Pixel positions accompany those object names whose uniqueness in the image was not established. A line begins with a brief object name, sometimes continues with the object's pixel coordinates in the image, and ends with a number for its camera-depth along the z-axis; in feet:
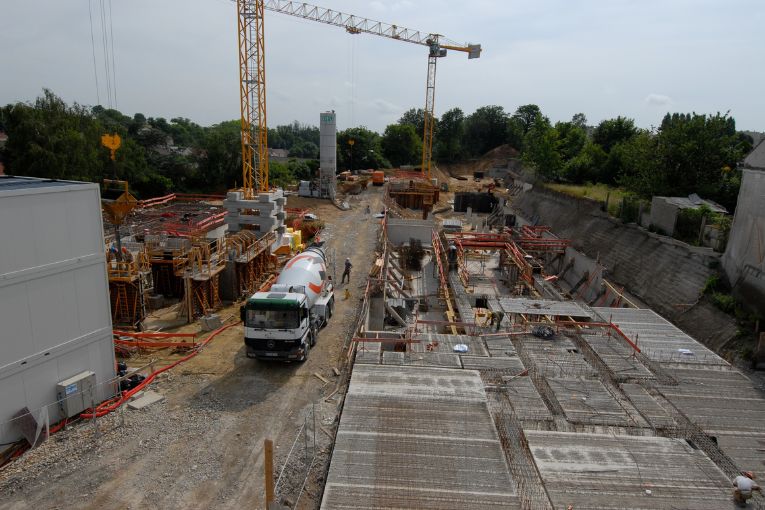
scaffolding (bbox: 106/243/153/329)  60.85
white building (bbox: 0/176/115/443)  36.45
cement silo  159.63
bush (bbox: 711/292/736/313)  62.03
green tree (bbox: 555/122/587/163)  190.29
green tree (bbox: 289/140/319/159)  423.64
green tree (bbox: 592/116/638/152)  185.16
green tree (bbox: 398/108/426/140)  316.60
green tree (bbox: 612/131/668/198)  102.37
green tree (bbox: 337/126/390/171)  248.52
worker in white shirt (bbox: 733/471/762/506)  28.45
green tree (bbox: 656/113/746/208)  98.53
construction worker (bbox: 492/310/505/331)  57.47
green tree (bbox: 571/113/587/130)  379.96
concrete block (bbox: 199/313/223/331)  61.87
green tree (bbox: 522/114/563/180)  168.96
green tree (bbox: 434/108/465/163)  283.59
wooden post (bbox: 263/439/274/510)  26.04
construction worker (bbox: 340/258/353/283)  81.15
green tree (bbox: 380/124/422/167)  272.31
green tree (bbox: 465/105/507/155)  292.40
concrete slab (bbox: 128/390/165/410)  44.04
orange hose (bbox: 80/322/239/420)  42.16
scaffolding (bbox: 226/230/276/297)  73.72
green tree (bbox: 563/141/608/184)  164.25
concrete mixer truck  48.98
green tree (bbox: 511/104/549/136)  294.25
